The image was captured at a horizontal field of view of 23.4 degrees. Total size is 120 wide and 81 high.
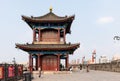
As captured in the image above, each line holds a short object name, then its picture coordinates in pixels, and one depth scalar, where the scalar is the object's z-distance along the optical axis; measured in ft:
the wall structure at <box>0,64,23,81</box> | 65.59
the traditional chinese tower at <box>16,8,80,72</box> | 158.71
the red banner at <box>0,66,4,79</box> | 63.93
